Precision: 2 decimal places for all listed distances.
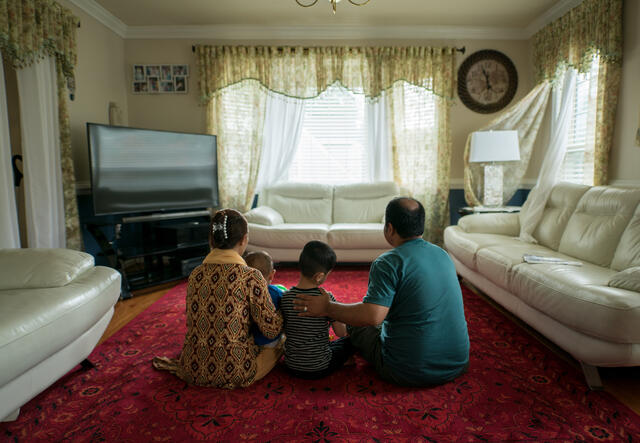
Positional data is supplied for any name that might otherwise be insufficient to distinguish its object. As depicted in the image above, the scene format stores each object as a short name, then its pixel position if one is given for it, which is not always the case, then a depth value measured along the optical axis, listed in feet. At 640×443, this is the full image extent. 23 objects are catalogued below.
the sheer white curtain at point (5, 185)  8.64
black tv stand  10.55
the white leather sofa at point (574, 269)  5.21
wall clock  14.97
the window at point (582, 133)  11.38
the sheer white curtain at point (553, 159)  10.21
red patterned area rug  4.59
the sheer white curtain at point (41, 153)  9.52
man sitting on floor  4.91
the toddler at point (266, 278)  5.81
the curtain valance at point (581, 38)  10.38
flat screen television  10.84
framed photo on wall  14.96
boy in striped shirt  5.24
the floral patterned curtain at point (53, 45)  8.73
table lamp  12.61
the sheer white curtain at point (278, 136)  15.15
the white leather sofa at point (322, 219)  12.60
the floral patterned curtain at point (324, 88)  14.71
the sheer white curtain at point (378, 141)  15.19
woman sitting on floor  5.16
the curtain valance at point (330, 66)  14.69
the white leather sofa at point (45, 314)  4.36
